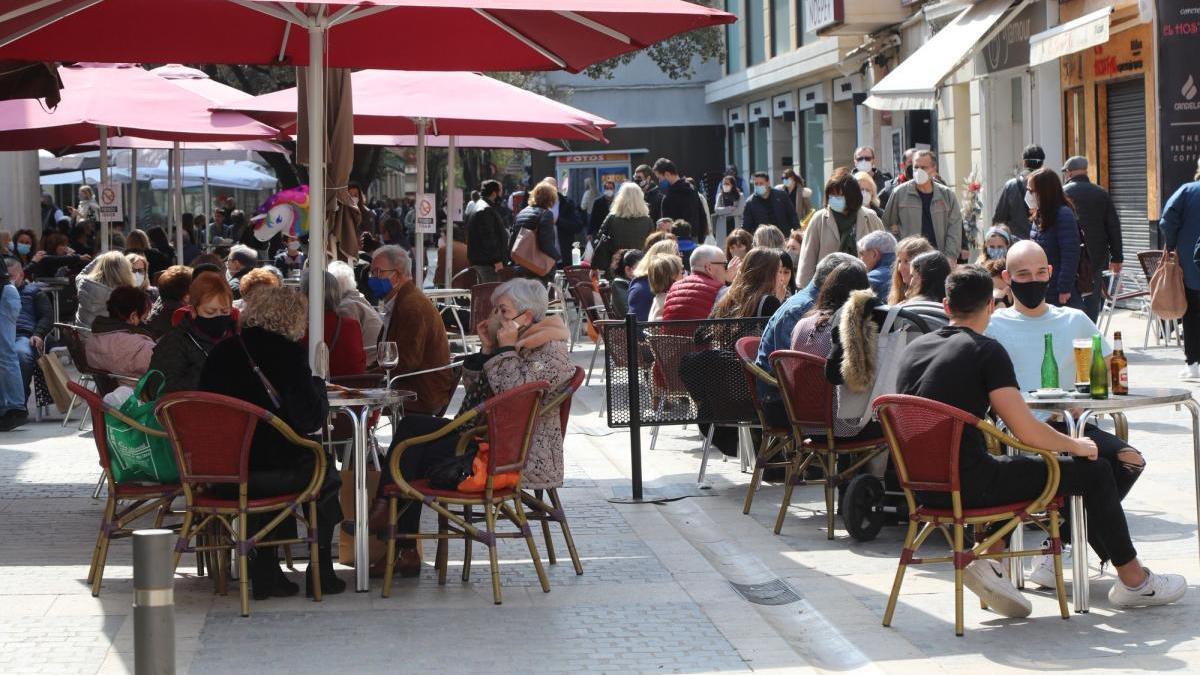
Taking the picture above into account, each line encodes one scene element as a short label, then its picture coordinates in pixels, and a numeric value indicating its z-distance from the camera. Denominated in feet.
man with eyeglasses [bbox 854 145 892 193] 60.18
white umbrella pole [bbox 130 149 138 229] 69.98
